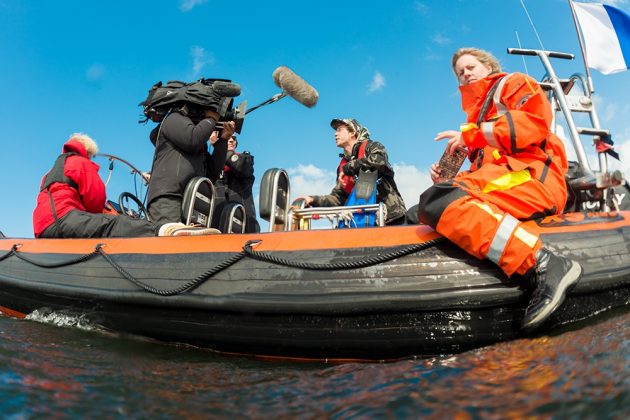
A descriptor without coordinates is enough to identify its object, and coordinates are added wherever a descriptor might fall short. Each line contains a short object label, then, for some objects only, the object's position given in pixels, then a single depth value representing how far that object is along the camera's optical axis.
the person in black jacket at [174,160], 3.75
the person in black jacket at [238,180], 5.91
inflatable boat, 2.19
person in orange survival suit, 2.04
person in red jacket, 3.71
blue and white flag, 4.80
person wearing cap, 4.48
